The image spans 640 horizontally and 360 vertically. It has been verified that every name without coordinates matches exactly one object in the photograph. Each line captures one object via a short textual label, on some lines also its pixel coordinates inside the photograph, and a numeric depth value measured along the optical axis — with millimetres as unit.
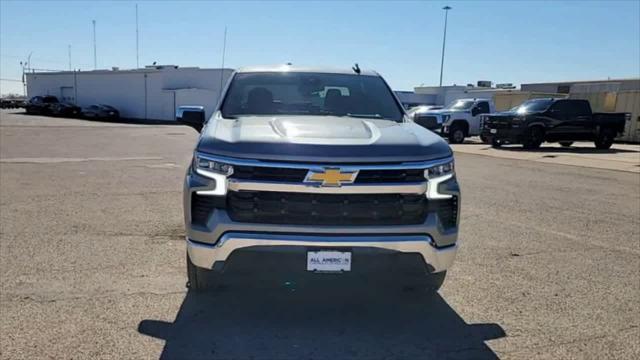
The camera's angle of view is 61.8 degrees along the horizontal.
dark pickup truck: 20344
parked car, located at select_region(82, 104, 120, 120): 44469
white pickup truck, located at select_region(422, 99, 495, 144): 24375
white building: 44938
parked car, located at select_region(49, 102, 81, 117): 46812
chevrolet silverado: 3346
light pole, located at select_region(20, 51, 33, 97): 56366
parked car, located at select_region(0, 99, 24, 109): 64250
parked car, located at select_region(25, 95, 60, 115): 48344
